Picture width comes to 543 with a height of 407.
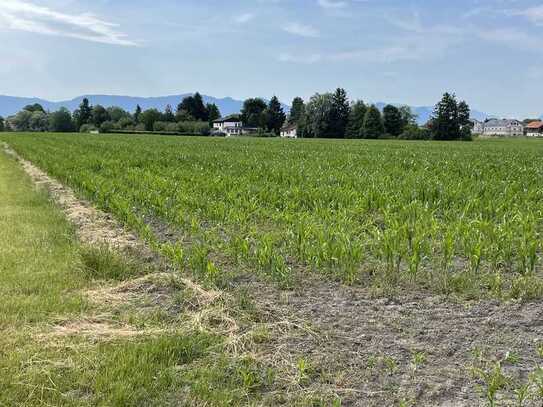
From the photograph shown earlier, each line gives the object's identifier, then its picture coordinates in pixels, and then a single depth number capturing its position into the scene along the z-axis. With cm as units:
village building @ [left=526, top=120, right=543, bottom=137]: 16900
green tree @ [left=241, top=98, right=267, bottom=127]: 14700
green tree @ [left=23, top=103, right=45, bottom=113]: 16689
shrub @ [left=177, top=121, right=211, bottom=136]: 11275
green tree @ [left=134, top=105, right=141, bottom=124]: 13862
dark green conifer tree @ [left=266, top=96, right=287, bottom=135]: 14238
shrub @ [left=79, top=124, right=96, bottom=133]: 12750
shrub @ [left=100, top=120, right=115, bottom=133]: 11946
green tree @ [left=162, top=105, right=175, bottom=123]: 13450
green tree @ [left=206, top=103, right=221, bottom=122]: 15712
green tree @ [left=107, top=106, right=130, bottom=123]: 14923
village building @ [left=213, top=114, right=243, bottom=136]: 14275
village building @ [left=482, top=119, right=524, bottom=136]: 18638
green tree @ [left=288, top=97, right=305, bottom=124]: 15338
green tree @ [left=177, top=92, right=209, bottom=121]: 14925
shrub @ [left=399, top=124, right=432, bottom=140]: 9914
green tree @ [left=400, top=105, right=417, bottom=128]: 13450
